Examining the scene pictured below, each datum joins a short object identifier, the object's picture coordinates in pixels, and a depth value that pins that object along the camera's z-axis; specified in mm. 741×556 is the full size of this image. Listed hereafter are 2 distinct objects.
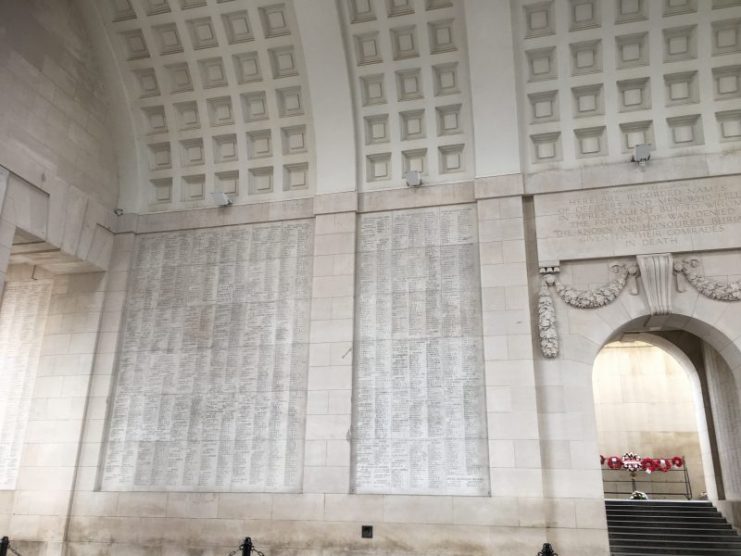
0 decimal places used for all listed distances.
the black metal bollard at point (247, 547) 10492
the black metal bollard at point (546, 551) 9207
